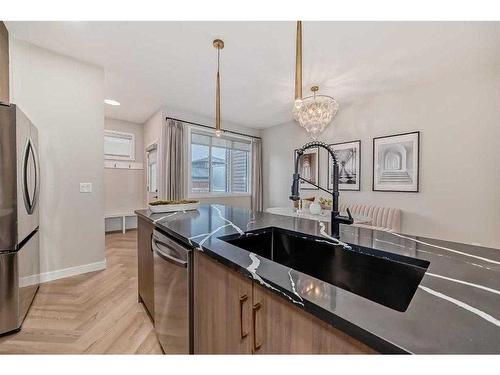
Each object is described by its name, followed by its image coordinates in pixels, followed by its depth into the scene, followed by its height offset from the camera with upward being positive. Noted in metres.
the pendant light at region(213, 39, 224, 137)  2.27 +1.45
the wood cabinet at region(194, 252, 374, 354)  0.55 -0.43
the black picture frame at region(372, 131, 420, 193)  3.21 +0.29
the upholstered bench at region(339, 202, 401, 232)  3.29 -0.45
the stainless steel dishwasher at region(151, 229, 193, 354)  1.11 -0.61
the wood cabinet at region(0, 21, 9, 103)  2.07 +1.14
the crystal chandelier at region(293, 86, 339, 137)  2.95 +0.98
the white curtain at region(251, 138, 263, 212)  5.60 +0.19
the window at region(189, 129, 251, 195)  4.71 +0.45
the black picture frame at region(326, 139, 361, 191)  3.85 +0.35
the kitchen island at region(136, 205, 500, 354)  0.42 -0.28
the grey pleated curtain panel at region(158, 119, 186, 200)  4.09 +0.42
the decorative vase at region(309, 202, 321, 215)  2.86 -0.31
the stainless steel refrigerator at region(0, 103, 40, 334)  1.63 -0.27
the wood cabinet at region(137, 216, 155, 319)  1.70 -0.66
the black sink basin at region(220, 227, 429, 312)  0.88 -0.37
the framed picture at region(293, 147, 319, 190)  4.49 +0.37
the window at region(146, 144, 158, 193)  4.62 +0.33
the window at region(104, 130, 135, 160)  4.85 +0.84
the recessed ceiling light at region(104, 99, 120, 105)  3.91 +1.43
